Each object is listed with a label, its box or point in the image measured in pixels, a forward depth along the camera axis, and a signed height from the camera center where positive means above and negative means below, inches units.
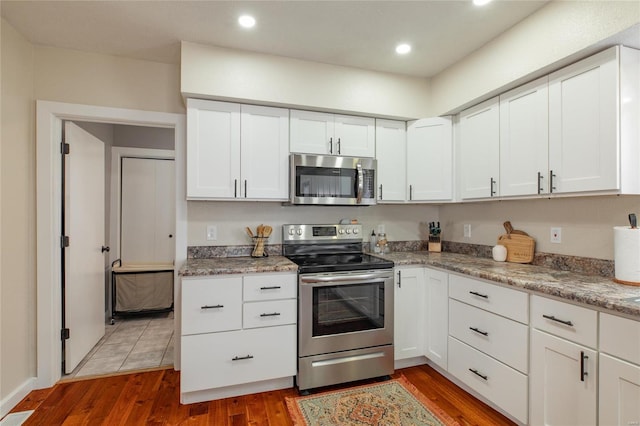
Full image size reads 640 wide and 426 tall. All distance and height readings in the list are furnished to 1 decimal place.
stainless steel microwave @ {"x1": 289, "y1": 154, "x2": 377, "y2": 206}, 98.4 +10.9
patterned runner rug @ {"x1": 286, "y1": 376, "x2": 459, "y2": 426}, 74.8 -51.0
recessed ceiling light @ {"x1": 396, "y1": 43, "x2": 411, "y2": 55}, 90.4 +49.5
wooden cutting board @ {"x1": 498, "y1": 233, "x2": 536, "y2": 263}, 90.0 -10.2
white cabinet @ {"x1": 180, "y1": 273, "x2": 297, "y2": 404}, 80.7 -33.2
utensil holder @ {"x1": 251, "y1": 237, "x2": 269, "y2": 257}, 103.1 -11.6
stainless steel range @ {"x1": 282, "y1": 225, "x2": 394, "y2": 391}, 87.3 -32.0
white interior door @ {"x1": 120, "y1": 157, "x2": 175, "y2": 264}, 158.6 +1.2
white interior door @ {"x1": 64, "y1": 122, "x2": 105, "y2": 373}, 97.3 -11.2
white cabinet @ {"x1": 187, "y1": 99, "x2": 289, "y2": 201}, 92.0 +19.1
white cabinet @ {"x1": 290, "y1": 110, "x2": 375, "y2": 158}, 101.3 +26.9
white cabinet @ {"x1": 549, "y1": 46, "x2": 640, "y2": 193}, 63.3 +19.7
